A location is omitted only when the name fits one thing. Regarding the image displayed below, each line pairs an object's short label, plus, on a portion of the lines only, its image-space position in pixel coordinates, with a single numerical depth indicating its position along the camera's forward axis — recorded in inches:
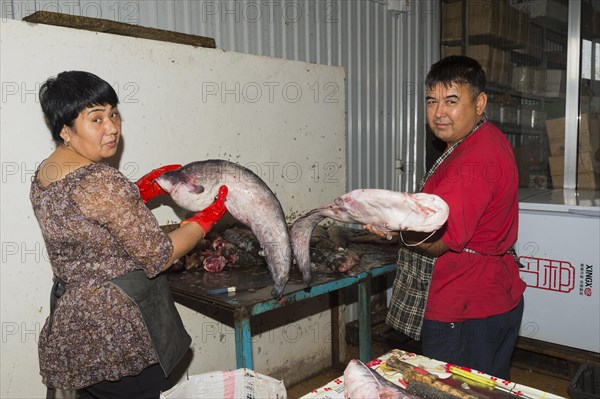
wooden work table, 100.6
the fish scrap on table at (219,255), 122.3
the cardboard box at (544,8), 223.6
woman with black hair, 79.6
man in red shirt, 88.7
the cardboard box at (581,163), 216.7
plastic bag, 83.1
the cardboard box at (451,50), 245.9
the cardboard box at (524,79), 234.5
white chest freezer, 155.2
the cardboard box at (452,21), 241.9
